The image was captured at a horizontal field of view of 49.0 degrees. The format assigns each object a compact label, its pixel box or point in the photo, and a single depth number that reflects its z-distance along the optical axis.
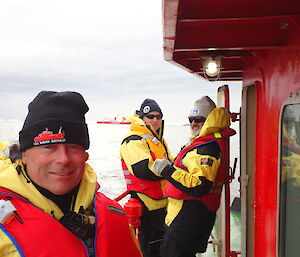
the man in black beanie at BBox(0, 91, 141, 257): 1.21
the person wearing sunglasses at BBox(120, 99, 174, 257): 3.84
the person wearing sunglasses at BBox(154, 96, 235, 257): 3.01
